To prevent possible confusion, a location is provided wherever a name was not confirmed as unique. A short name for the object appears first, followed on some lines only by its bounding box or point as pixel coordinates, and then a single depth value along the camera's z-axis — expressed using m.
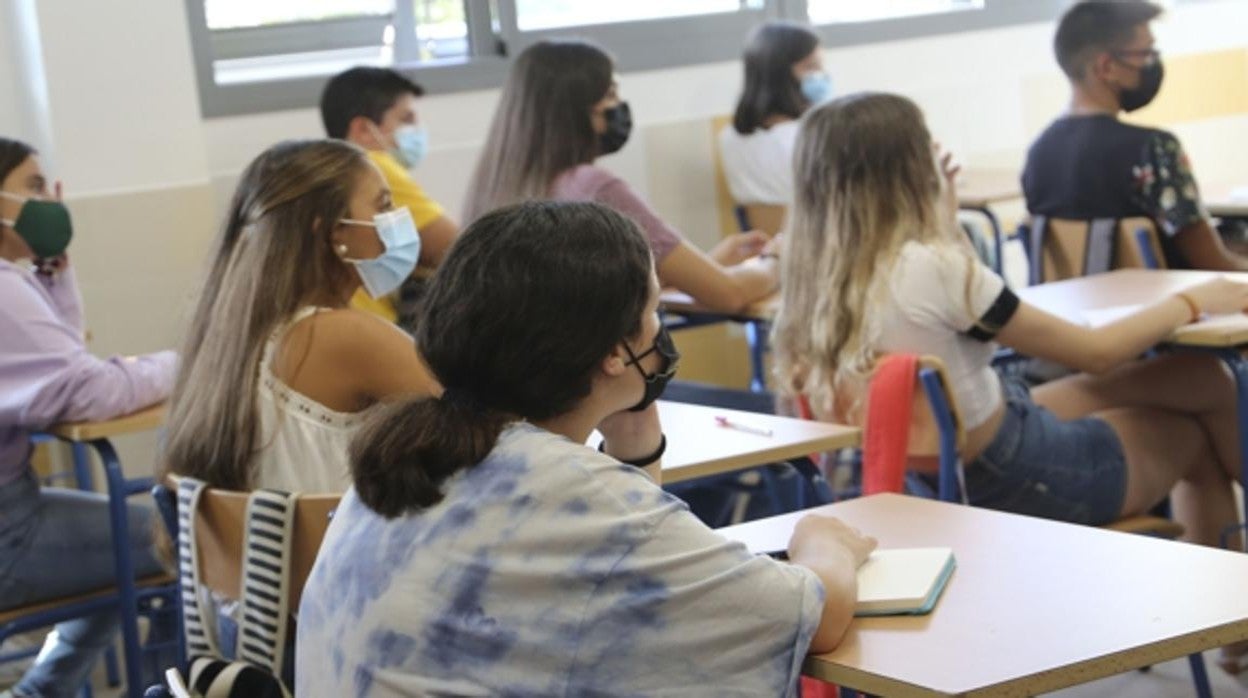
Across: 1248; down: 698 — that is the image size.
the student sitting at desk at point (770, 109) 5.95
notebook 1.95
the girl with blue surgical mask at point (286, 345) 2.65
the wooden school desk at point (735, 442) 2.89
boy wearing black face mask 4.61
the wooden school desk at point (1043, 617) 1.75
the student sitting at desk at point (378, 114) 4.79
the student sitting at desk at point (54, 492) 3.40
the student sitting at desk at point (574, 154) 4.36
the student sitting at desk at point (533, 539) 1.69
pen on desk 3.07
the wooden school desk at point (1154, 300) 3.58
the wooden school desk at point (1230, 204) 5.15
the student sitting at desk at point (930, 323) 3.37
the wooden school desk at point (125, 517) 3.42
